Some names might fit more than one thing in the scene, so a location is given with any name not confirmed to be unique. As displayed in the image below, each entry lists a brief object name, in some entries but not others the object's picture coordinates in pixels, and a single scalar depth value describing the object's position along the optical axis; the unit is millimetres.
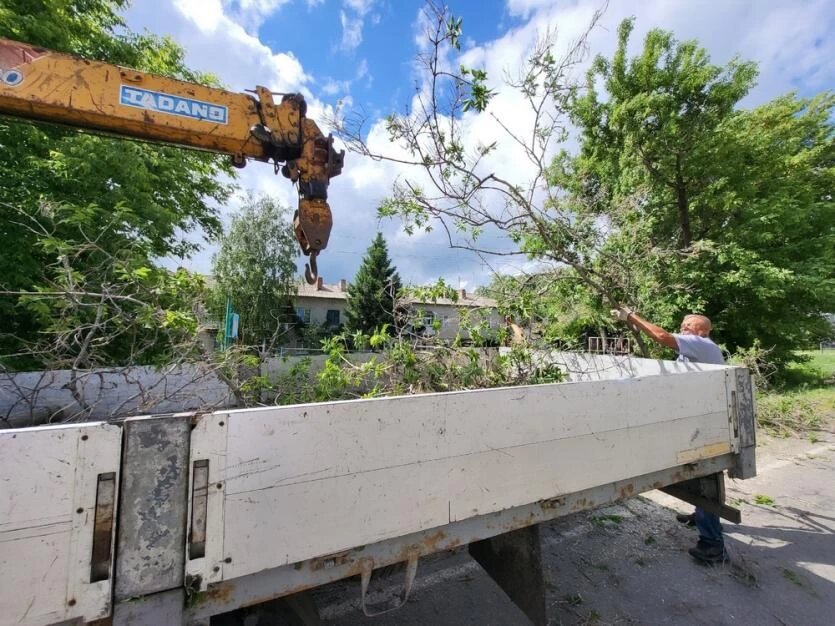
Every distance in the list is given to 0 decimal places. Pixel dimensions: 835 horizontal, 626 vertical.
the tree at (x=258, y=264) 19469
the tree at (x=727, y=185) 9680
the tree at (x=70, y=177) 4836
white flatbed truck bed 1064
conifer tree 22188
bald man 2945
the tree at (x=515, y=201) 3797
